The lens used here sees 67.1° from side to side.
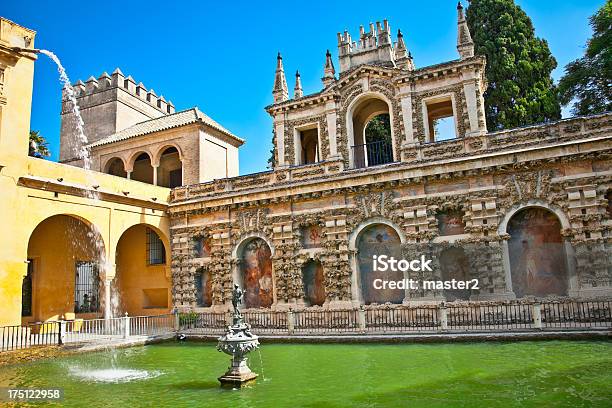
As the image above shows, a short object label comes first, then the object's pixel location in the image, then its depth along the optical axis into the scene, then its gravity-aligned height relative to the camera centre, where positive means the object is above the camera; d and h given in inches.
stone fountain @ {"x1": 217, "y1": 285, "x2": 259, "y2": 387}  418.3 -61.0
